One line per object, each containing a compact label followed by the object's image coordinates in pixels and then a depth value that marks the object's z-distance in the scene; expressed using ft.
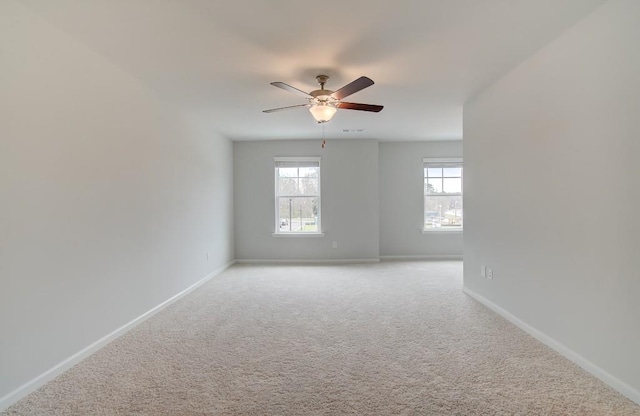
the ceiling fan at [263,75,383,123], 9.73
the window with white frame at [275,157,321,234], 20.68
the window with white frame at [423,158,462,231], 21.44
